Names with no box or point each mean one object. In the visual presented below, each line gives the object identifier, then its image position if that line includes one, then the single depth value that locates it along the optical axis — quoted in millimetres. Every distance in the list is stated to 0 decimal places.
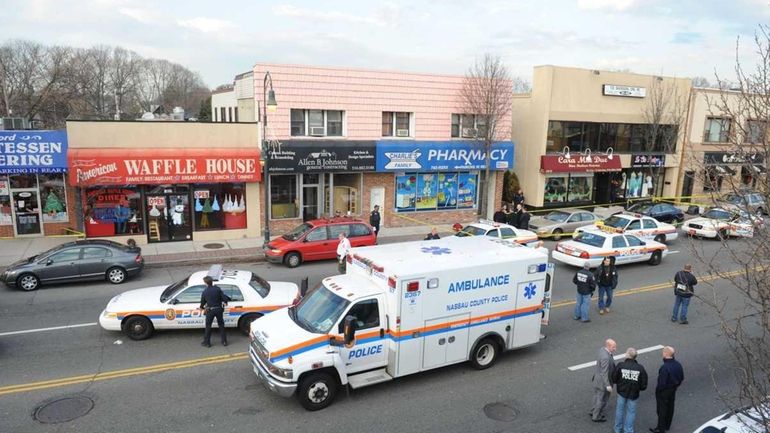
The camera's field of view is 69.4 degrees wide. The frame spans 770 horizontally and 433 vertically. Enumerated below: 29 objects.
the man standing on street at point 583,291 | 13477
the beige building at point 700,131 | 34844
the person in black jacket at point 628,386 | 8695
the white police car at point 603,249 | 18406
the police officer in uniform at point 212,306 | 11531
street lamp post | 20328
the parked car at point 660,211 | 27989
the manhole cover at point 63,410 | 8859
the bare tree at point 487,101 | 26047
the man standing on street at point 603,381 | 9148
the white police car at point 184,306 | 11867
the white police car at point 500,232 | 20000
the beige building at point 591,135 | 29984
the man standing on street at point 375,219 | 22422
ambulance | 9188
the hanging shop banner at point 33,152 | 19219
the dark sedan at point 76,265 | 15469
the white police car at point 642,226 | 22625
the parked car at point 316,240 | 18938
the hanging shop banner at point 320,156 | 22531
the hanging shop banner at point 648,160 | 33319
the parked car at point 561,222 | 23781
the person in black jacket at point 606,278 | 14492
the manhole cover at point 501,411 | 9297
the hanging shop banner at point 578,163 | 29844
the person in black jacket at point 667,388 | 8867
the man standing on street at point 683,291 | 13680
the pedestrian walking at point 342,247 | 16028
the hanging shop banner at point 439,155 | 24656
